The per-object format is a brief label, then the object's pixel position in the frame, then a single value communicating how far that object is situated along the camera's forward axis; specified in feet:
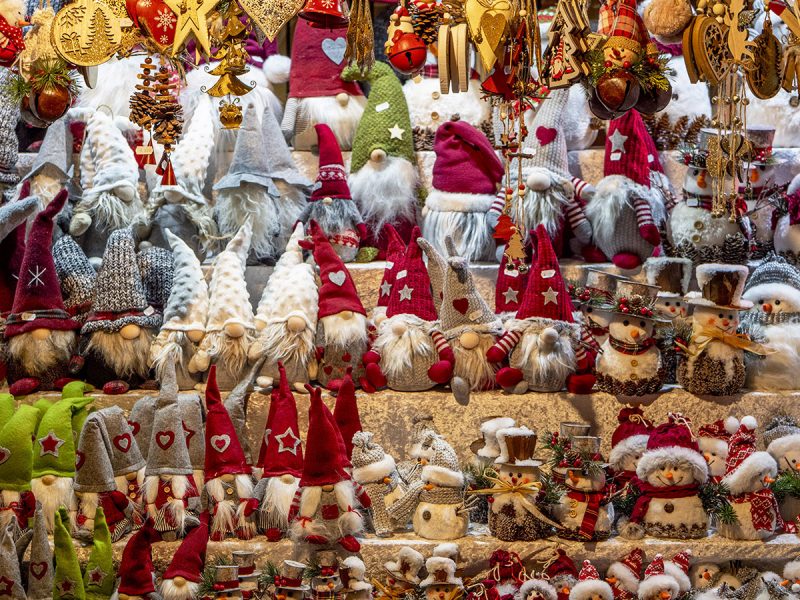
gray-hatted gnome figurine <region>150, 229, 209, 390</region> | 12.73
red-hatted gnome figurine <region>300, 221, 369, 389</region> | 12.80
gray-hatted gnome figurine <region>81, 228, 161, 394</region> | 12.76
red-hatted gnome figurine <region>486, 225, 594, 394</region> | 12.42
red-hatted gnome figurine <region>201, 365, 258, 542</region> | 11.48
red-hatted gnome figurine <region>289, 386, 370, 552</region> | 10.91
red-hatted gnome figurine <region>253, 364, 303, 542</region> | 11.46
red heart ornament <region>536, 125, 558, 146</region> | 14.46
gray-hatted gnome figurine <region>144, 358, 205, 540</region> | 11.49
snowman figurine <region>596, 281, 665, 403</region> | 12.22
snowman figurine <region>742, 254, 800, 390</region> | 12.62
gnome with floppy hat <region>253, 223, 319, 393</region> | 12.73
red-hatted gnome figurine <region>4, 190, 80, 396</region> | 12.71
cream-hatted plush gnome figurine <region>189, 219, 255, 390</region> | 12.75
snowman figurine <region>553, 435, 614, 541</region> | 11.28
